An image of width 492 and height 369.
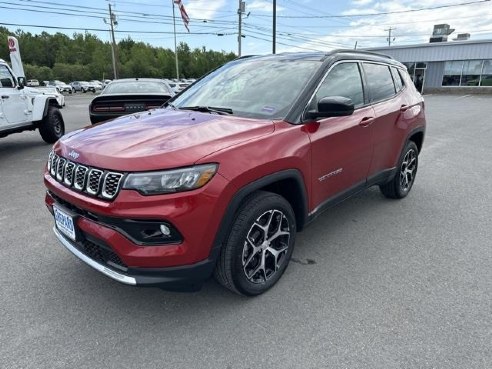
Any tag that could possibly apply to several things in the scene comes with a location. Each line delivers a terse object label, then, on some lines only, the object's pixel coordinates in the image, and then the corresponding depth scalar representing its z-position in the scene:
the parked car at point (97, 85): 53.50
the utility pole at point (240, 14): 36.53
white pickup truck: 7.30
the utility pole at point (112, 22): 48.66
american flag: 33.60
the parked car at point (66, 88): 47.49
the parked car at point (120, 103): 8.45
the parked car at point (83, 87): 51.22
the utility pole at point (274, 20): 25.41
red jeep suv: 2.14
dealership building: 30.94
